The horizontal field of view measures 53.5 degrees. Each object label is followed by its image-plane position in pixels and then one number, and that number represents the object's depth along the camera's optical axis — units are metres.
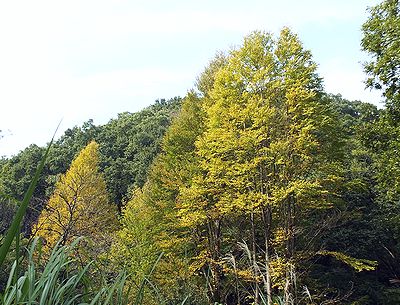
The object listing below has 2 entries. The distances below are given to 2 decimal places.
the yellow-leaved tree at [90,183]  15.81
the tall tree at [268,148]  9.98
